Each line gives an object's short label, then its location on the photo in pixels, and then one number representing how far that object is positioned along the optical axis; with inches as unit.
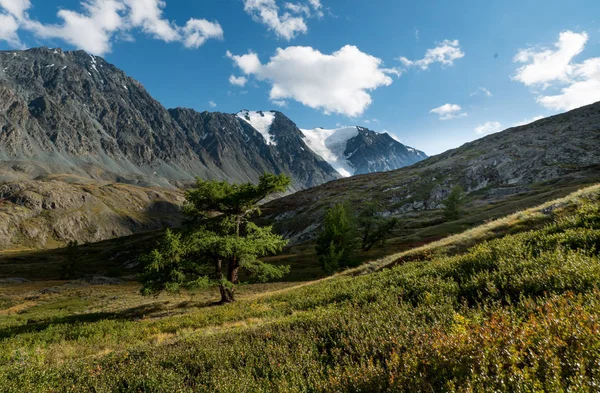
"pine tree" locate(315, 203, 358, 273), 1868.8
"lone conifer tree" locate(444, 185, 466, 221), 3142.2
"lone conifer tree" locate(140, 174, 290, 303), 934.4
